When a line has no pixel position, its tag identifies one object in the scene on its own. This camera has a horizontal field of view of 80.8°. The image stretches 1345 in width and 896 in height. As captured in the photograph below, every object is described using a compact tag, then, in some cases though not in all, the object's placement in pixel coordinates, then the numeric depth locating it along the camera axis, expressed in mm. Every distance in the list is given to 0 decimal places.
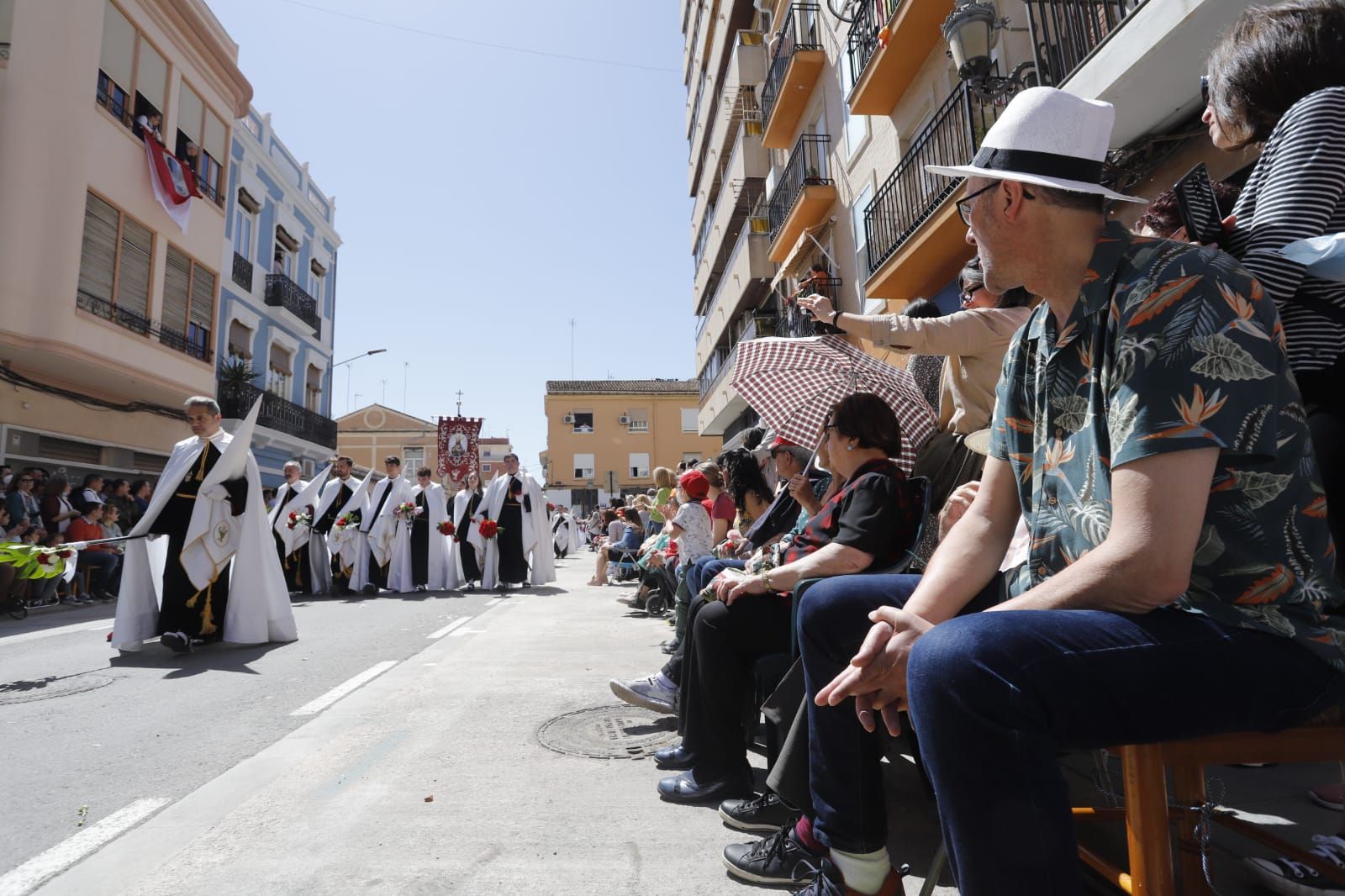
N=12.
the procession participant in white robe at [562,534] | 28156
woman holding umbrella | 3158
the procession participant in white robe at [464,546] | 14227
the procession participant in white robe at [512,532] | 14289
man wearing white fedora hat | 1211
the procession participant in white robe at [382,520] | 12961
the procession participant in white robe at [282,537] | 12547
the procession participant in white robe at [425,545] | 13477
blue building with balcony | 22500
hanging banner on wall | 16422
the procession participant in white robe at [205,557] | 6629
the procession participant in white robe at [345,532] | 12805
